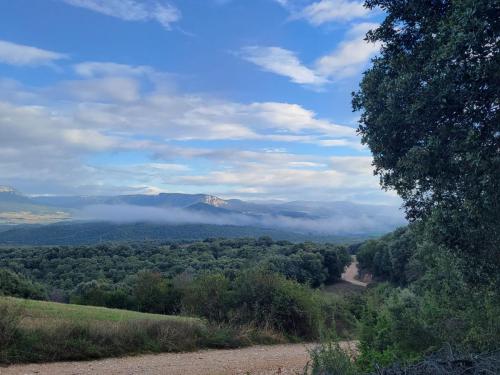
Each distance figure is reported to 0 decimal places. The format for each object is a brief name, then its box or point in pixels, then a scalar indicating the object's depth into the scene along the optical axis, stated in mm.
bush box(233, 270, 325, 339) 22094
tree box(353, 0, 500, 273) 5770
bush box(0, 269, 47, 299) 31011
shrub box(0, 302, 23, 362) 12987
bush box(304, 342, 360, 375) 6152
